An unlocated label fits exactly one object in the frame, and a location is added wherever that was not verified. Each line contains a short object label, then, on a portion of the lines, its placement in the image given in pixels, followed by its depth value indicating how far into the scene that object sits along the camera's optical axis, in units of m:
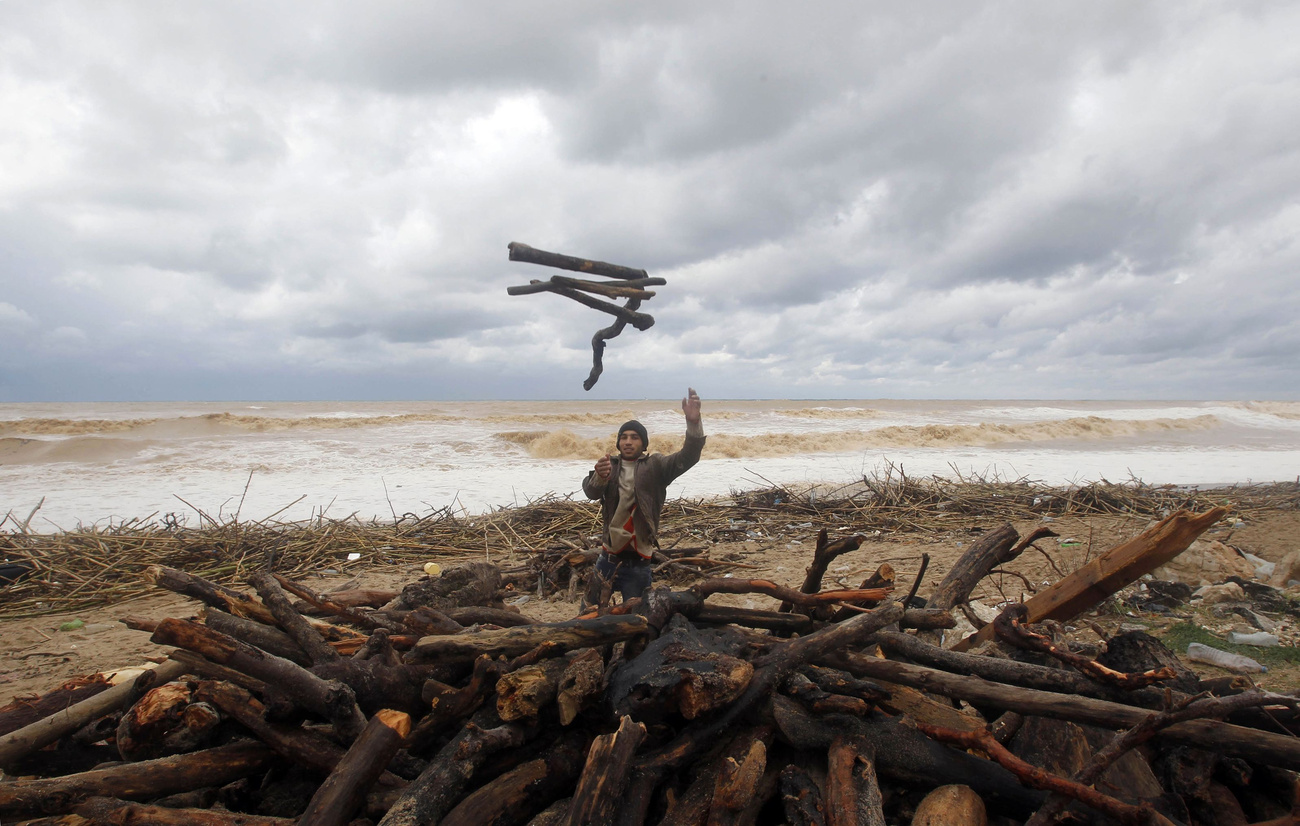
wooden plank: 2.85
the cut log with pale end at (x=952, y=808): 1.90
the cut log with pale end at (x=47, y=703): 2.61
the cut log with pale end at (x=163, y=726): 2.25
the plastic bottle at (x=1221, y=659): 3.69
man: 4.77
